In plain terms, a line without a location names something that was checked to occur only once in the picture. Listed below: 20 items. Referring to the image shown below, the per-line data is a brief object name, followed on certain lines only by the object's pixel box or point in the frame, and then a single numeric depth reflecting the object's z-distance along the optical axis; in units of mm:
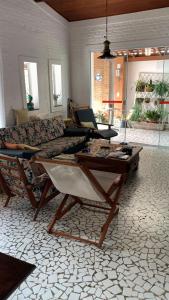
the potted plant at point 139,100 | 7145
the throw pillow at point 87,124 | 5573
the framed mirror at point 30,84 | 4996
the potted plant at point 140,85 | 7070
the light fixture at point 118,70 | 6456
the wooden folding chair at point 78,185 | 2219
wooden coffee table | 2845
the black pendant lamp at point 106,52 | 4086
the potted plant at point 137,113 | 7285
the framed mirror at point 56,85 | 5867
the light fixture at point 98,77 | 6671
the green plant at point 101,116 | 6801
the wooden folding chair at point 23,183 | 2629
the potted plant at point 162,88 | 5938
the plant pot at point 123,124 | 7043
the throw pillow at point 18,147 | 3416
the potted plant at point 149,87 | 6719
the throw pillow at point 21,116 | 4719
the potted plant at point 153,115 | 6935
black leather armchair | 5133
